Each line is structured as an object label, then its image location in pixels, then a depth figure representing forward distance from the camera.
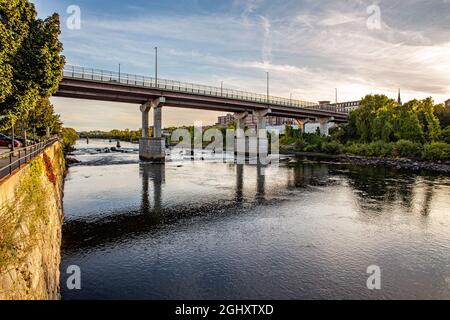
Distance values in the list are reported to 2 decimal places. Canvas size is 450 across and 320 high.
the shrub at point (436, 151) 66.19
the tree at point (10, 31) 12.98
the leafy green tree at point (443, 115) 92.38
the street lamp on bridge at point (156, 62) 69.43
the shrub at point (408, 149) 72.31
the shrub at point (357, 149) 84.34
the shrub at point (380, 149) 78.12
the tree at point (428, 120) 80.00
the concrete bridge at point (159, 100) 55.66
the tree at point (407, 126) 80.46
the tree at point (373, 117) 88.56
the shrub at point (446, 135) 74.74
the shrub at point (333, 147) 91.50
